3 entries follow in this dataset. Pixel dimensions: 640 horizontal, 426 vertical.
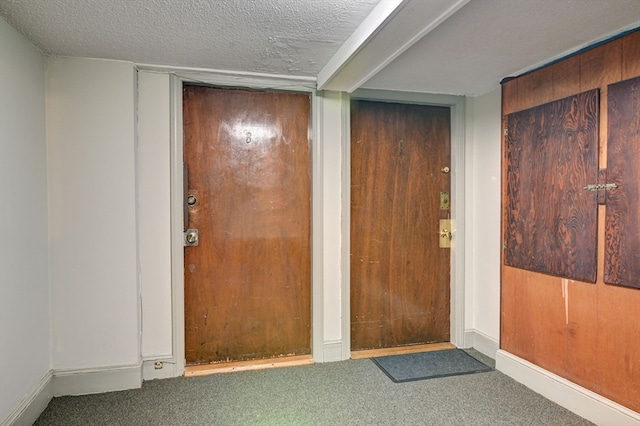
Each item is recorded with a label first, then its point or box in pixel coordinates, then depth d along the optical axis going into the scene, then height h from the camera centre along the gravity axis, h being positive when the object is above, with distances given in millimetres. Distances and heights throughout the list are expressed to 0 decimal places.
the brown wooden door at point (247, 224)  2756 -131
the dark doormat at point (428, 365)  2670 -1198
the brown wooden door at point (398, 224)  3068 -150
